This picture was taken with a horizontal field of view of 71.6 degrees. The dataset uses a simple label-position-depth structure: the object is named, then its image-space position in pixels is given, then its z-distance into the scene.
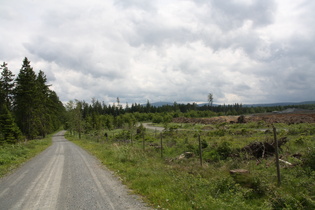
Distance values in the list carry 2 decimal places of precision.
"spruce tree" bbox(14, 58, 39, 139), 38.91
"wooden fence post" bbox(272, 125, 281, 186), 7.01
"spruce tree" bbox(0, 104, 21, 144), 33.06
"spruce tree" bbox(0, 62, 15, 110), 40.54
